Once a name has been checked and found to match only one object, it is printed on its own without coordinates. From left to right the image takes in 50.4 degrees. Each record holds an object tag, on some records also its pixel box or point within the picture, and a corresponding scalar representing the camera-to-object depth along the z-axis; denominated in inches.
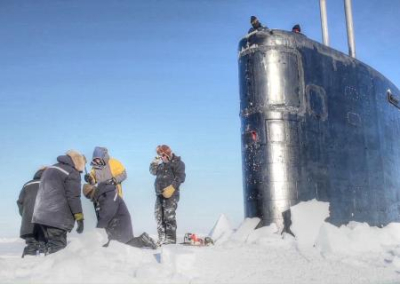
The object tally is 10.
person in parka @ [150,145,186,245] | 316.2
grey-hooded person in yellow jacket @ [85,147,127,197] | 291.3
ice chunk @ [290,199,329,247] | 259.6
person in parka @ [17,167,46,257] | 309.6
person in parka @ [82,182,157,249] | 284.8
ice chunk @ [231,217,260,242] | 269.1
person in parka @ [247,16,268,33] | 310.7
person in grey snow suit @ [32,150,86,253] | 263.7
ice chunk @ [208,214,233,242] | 301.8
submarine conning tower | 282.7
